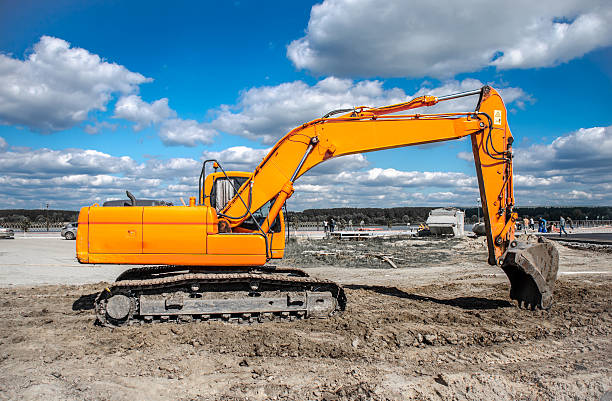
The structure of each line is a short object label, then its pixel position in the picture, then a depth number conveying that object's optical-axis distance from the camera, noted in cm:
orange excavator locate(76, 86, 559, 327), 743
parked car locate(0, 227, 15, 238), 3800
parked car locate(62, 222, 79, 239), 3725
